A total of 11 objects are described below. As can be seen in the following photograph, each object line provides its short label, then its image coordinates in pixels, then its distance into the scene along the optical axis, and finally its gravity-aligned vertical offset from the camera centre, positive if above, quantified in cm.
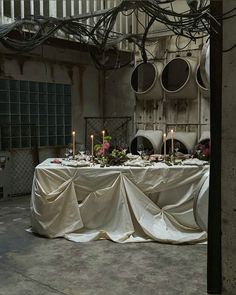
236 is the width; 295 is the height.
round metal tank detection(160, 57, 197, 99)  688 +89
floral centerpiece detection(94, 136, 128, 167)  513 -38
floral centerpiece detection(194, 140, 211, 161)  517 -36
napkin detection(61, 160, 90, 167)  496 -47
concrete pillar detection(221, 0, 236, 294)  259 -21
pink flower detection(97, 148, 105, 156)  531 -34
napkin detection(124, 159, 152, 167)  501 -47
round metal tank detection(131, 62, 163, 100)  746 +93
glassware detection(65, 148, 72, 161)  573 -39
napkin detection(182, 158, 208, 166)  493 -46
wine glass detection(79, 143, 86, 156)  721 -38
